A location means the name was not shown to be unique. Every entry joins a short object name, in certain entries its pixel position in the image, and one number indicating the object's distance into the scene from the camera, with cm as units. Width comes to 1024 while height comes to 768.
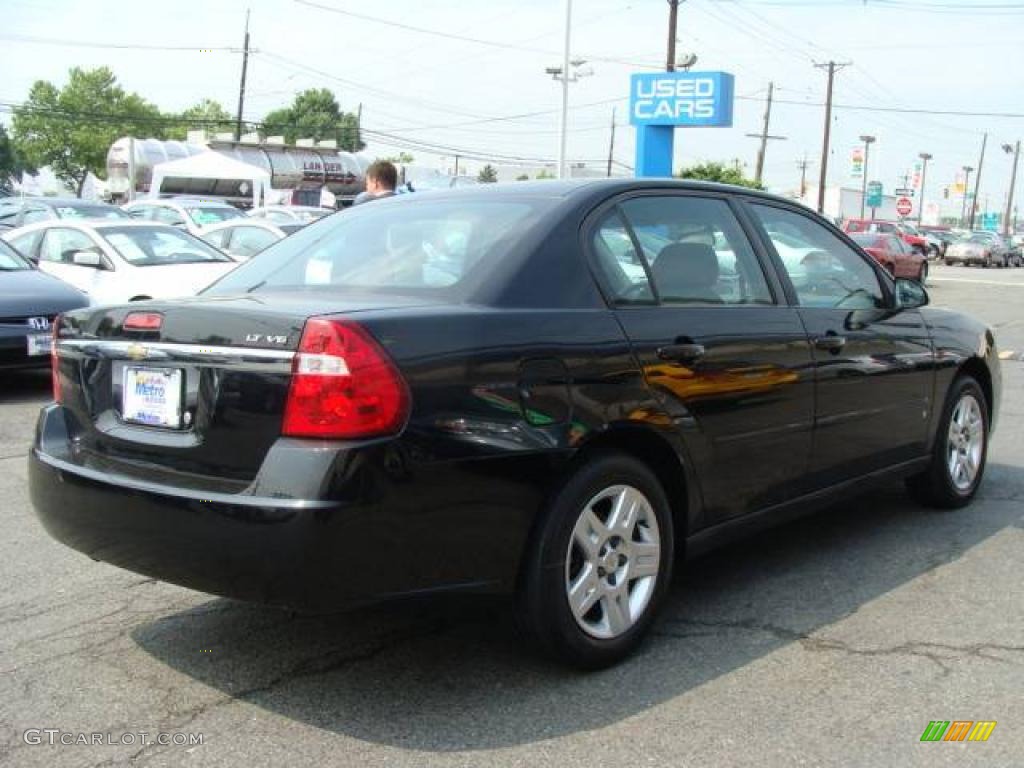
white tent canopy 3703
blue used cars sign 2391
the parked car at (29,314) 854
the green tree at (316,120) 11375
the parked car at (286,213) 2136
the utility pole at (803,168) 10741
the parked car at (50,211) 1691
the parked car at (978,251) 4788
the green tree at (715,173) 2877
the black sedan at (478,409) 286
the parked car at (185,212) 2073
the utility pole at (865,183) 7862
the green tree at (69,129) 9669
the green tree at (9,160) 10050
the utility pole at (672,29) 3228
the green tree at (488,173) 7094
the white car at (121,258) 1066
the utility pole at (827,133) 5241
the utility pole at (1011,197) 9279
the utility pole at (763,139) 6278
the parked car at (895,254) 2781
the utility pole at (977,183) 9649
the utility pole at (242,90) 5204
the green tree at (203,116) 10412
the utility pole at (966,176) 10522
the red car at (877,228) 3872
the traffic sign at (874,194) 8124
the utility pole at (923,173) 9819
